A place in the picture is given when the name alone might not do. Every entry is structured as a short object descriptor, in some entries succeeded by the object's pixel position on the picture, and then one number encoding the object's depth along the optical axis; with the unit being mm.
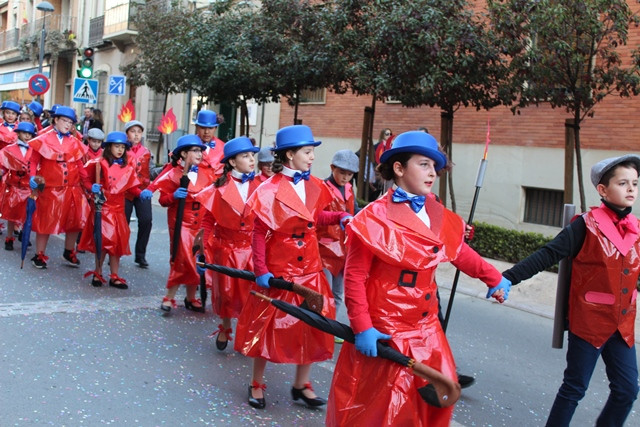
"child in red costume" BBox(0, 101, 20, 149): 11805
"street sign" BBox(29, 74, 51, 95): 18688
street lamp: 27150
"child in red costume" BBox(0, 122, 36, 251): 10383
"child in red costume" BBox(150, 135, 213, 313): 7242
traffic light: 18766
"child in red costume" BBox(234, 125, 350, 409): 4754
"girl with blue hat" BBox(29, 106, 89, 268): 9328
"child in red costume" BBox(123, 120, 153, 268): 9984
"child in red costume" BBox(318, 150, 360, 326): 6570
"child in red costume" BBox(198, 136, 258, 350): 6062
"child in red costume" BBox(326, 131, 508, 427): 3424
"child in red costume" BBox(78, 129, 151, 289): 8508
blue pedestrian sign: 18203
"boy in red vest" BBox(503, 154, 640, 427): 4051
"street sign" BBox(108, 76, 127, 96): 17844
